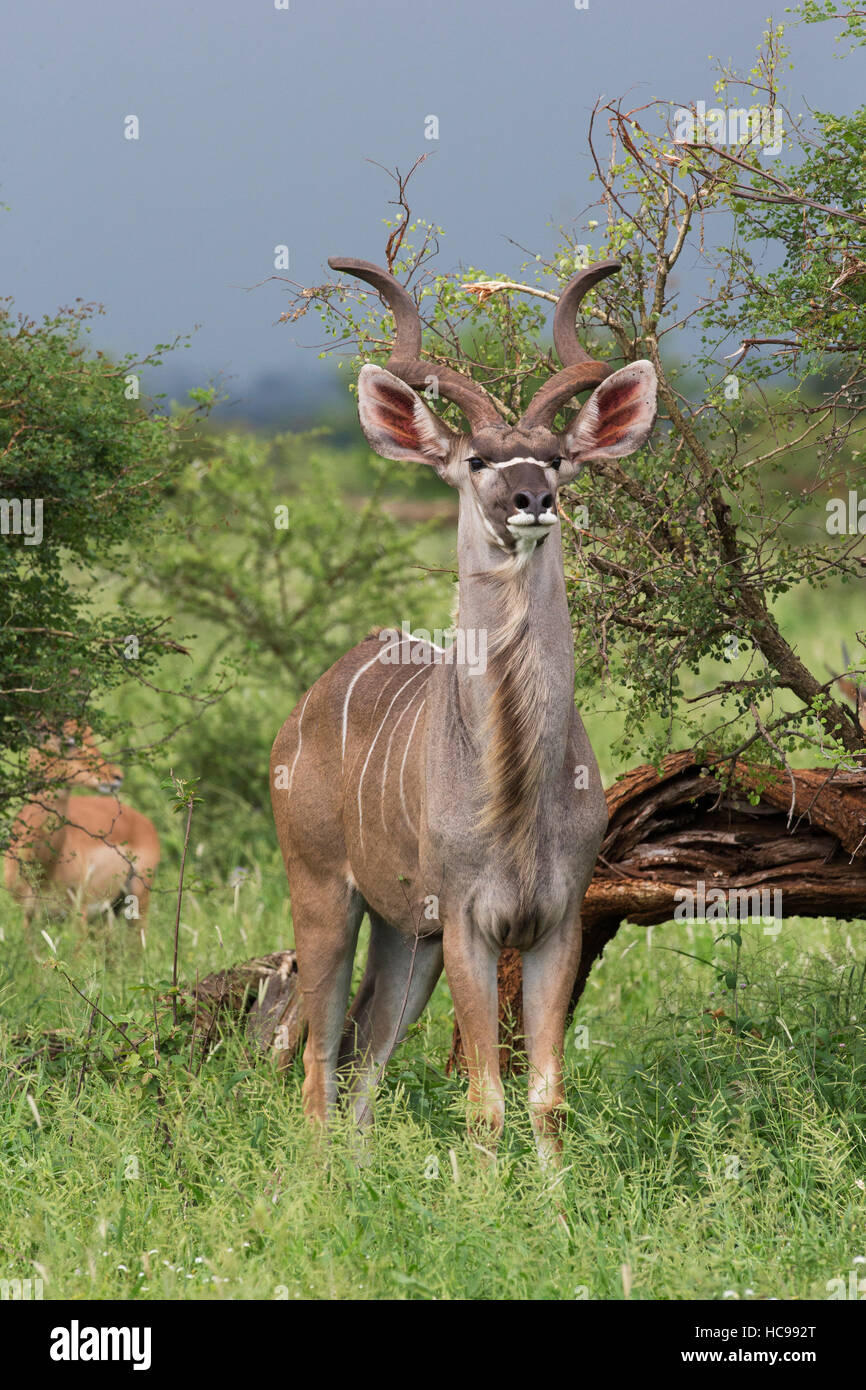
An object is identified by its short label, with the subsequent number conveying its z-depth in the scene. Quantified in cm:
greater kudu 900
